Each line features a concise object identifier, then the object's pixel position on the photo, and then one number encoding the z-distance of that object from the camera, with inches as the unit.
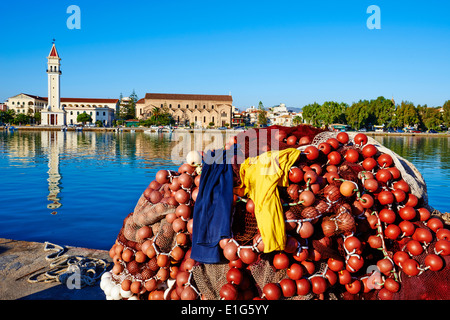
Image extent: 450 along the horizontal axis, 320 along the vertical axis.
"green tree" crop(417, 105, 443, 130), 3484.3
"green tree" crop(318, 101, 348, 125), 3722.9
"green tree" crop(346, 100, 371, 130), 3585.6
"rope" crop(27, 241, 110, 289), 181.0
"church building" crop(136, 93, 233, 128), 4286.4
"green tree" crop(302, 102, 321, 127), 4010.1
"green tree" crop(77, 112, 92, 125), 3722.2
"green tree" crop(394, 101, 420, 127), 3558.1
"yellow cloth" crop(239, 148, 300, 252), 131.9
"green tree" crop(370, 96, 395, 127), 3745.1
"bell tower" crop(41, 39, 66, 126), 3469.5
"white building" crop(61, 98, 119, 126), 4121.6
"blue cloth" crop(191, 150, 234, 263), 139.1
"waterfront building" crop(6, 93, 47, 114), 4510.3
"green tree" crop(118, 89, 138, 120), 4635.8
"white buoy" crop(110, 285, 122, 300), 157.2
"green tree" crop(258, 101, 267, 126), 4899.9
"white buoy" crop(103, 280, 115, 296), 159.8
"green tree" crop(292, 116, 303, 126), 4567.9
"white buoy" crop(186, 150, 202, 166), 163.5
